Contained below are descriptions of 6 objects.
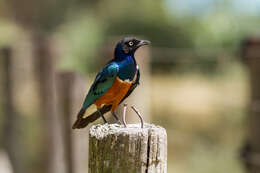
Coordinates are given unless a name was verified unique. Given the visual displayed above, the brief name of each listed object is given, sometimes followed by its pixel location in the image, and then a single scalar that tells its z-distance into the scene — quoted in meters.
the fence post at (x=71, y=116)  8.90
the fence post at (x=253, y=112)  9.45
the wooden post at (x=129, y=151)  4.47
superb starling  6.00
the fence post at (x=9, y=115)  12.07
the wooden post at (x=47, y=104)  10.98
